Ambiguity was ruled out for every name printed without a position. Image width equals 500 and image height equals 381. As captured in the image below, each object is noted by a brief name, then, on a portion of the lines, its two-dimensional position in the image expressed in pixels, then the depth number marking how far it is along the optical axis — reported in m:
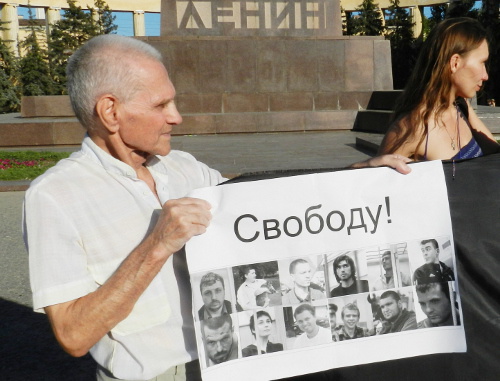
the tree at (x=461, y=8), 30.86
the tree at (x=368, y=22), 35.22
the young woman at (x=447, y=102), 2.65
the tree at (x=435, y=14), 32.84
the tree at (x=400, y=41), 32.44
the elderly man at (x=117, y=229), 1.50
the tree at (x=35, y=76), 27.97
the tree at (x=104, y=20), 32.54
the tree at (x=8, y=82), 27.70
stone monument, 15.65
